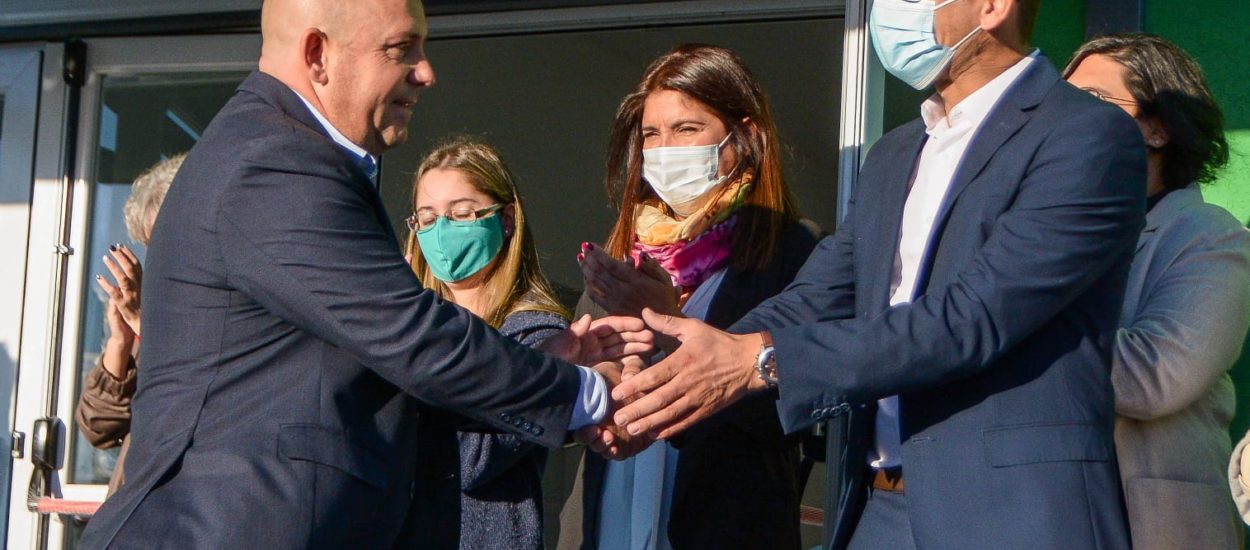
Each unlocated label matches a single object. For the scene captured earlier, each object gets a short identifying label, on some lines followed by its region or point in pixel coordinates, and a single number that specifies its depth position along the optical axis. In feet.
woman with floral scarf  10.31
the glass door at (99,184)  15.85
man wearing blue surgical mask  7.32
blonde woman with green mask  8.52
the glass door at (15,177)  16.03
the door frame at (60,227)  15.84
